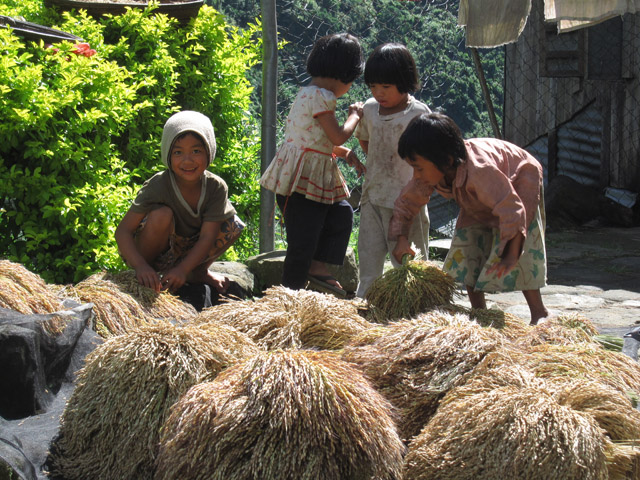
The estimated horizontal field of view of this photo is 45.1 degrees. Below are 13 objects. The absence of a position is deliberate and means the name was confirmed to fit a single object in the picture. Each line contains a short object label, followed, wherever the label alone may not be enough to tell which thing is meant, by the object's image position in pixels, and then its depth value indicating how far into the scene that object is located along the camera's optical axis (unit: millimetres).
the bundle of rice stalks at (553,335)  3273
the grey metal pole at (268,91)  5988
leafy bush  4676
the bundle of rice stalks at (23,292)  3424
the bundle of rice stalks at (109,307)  3824
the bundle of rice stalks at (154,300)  4141
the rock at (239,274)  5457
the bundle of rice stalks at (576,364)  2684
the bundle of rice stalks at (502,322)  3590
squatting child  4582
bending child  3971
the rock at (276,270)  5810
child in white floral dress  4898
